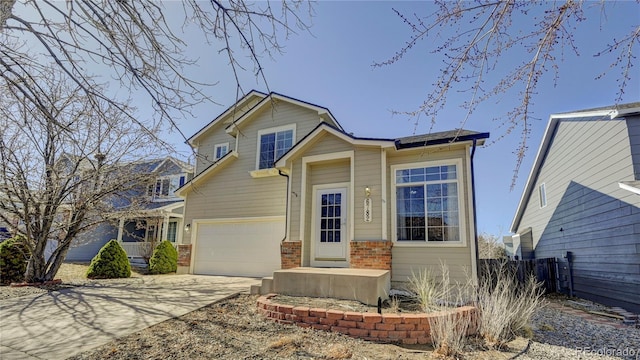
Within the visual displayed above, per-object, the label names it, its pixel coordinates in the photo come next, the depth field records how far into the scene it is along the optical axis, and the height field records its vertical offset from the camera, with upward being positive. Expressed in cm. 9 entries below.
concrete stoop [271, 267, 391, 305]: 626 -96
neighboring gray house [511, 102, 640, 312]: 817 +124
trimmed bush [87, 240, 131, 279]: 1147 -121
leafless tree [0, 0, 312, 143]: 353 +220
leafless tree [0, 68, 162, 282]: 866 +149
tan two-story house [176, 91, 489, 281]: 784 +98
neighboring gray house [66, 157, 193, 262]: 1600 +18
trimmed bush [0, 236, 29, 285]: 956 -94
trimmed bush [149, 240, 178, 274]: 1289 -111
